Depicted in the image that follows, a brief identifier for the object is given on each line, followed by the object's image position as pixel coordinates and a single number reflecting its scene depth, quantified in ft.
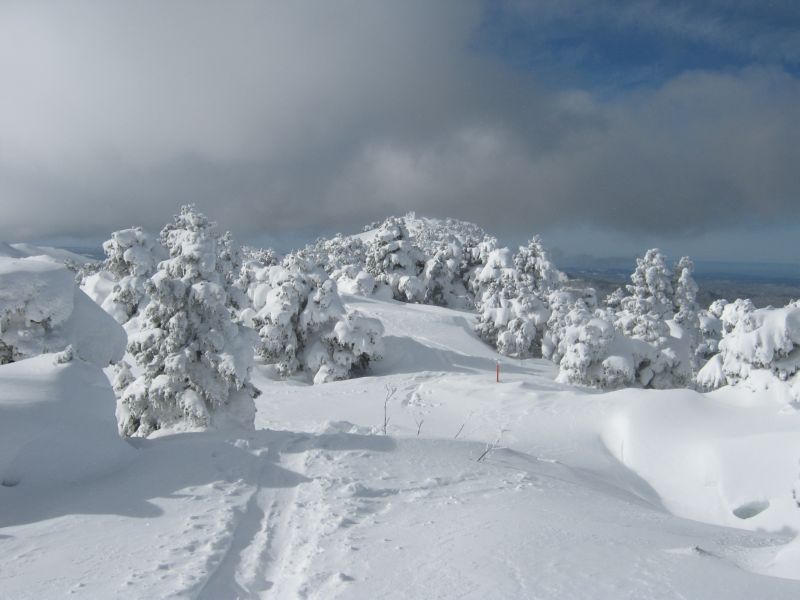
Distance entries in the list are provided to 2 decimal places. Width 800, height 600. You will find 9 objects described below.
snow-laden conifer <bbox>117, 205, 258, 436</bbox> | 42.75
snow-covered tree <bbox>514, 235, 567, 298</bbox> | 144.93
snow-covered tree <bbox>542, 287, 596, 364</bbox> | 105.81
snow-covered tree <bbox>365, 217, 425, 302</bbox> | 154.40
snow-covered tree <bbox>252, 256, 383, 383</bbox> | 86.48
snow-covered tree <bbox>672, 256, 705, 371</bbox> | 129.59
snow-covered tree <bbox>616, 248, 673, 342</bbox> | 119.55
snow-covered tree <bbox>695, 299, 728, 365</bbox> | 132.26
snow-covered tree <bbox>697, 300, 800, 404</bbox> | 50.62
